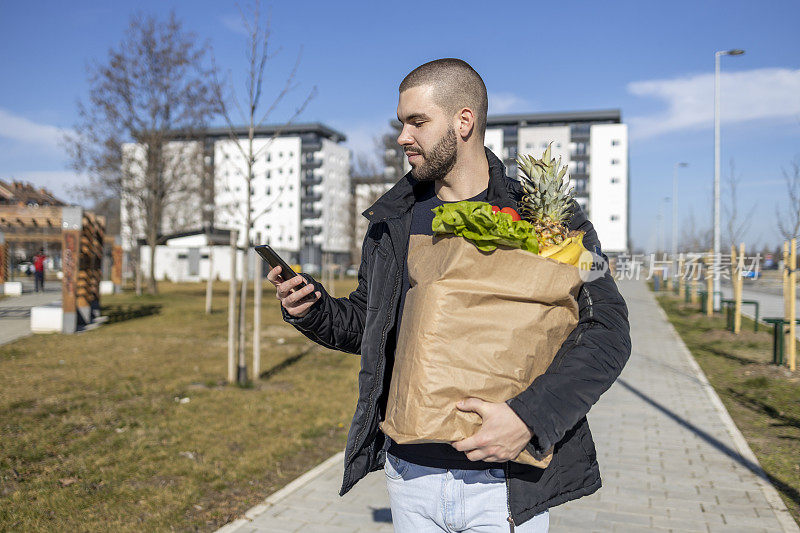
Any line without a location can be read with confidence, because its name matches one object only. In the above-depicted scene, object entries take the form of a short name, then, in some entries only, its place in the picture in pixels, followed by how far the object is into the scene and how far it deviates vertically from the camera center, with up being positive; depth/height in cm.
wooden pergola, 1608 +21
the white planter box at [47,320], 1608 -163
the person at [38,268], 3079 -58
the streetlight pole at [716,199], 2336 +222
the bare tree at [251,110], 995 +245
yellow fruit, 175 +2
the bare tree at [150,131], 2573 +535
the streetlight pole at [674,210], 5002 +412
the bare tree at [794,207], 1259 +107
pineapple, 186 +18
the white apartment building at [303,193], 8550 +900
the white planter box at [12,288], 2912 -151
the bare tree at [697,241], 3339 +108
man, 167 -30
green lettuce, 164 +9
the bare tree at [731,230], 2128 +104
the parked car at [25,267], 5600 -105
